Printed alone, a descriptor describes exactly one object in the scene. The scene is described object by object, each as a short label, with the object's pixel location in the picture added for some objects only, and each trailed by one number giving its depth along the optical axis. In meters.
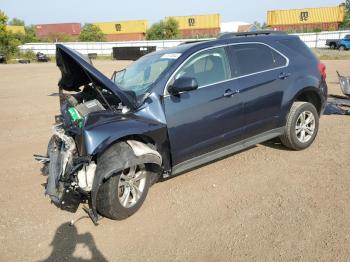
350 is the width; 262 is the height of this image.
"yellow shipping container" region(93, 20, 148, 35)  76.69
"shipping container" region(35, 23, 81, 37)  90.56
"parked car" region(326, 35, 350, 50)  37.88
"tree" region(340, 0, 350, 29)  63.00
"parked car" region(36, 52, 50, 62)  43.32
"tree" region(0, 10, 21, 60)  46.81
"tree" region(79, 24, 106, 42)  72.19
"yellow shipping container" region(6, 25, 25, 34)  74.56
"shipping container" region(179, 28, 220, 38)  71.75
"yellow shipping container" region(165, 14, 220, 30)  72.09
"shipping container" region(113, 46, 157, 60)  40.51
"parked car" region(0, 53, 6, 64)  42.30
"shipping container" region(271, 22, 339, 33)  64.32
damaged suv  3.70
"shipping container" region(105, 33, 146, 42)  77.31
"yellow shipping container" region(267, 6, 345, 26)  65.65
